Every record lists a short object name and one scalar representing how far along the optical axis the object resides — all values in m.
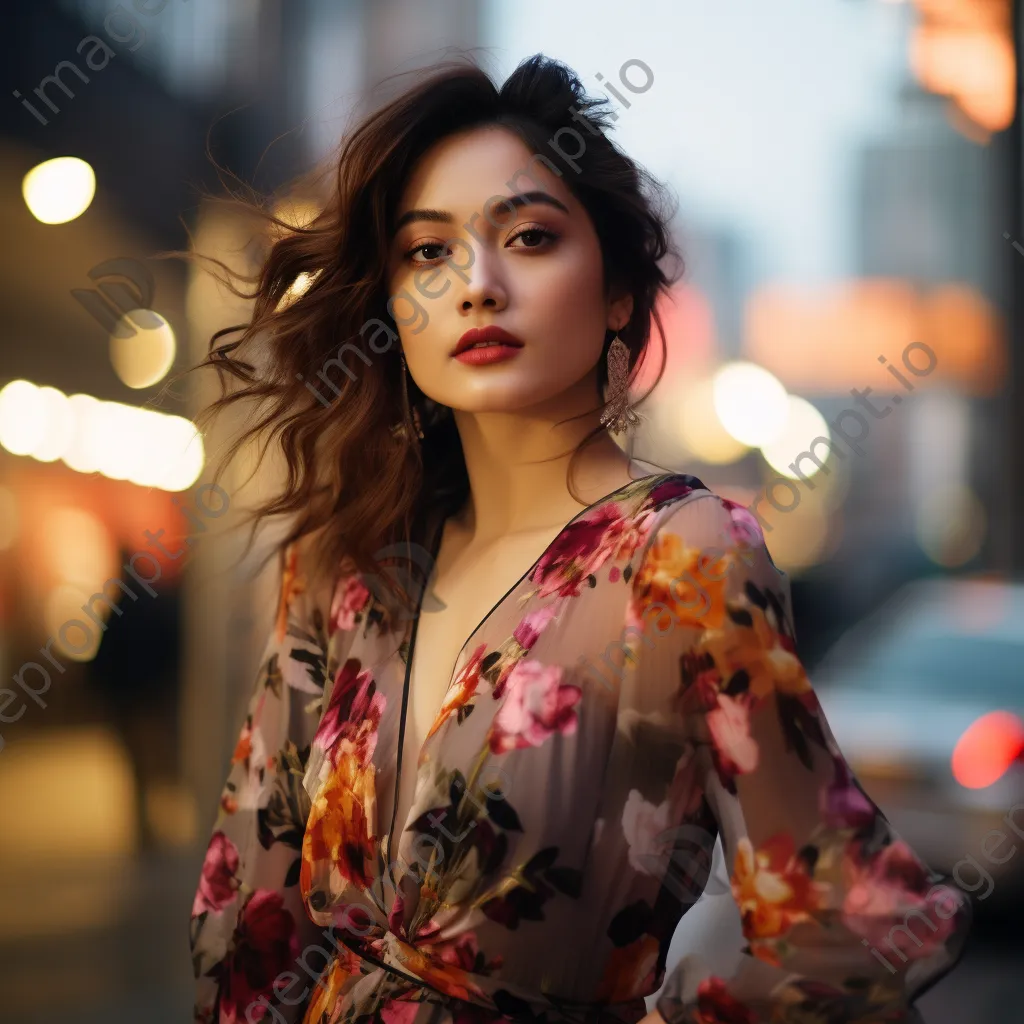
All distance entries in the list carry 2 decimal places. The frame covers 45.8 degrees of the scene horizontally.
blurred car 4.33
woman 1.28
